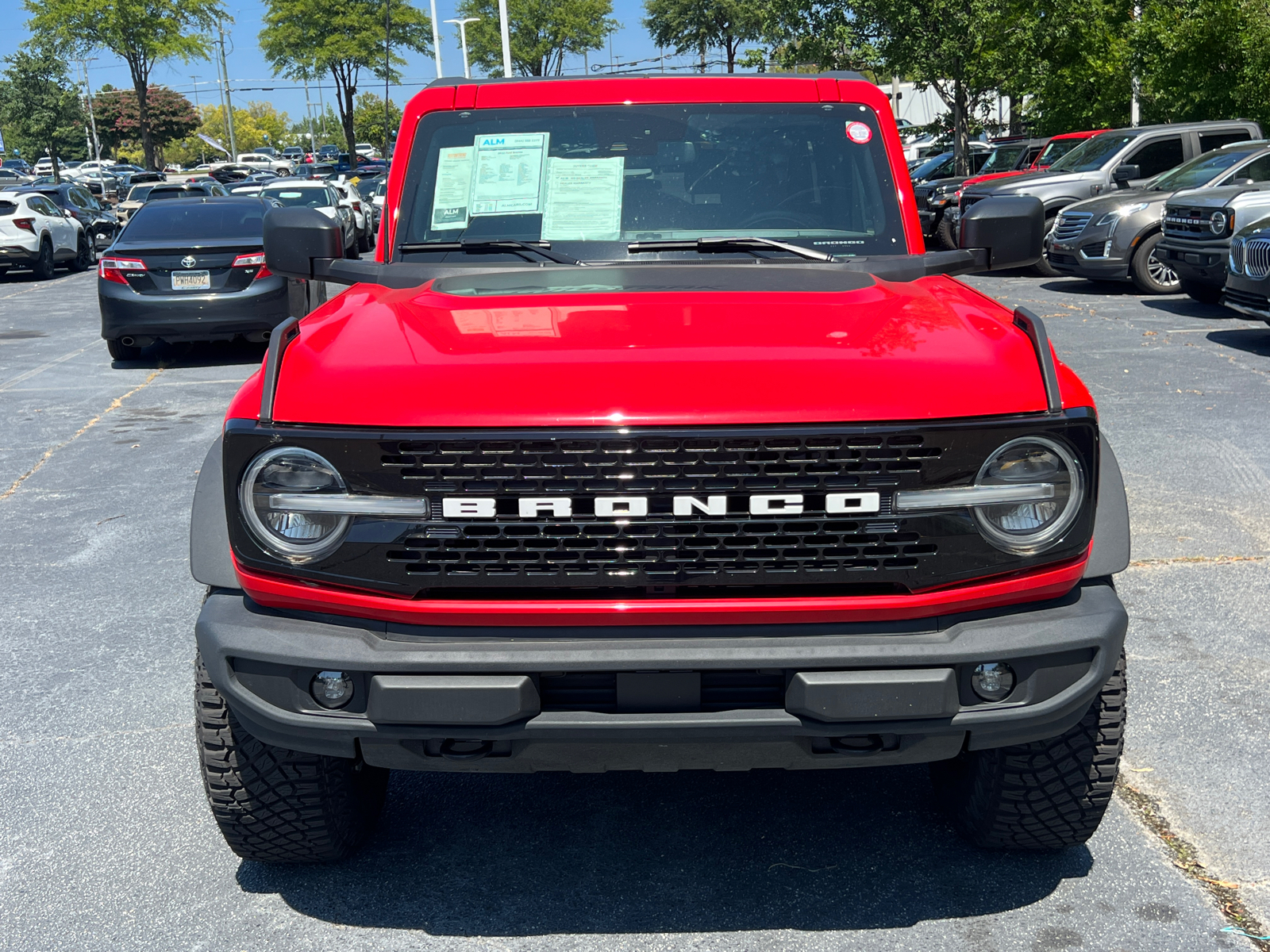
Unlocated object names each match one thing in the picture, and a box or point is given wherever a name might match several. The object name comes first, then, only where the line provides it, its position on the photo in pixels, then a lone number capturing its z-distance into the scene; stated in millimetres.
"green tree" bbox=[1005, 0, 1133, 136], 24172
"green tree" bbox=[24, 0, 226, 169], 50906
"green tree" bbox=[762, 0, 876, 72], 29442
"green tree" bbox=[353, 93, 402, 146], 100381
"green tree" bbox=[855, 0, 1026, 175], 26484
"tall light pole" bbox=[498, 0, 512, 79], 37344
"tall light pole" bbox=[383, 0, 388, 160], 57281
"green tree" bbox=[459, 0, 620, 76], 69750
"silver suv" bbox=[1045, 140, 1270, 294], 14789
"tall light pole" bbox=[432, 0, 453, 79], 48219
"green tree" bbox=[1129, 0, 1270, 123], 19344
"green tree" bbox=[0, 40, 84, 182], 74375
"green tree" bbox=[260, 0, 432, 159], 56750
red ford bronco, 2521
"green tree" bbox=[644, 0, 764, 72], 59250
